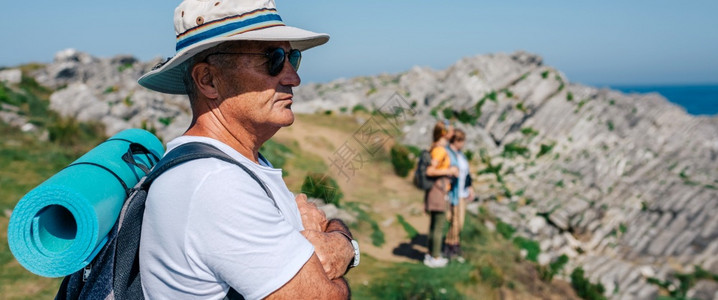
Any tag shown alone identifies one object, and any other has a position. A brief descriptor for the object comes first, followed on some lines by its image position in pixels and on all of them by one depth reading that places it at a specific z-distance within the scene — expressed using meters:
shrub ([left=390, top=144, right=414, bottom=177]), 15.11
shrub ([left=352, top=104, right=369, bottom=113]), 22.80
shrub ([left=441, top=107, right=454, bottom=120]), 21.12
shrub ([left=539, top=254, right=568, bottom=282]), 9.73
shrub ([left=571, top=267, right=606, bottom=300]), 9.86
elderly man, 1.26
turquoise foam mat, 1.38
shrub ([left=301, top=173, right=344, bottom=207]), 6.03
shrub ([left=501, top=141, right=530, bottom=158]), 19.29
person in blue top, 8.17
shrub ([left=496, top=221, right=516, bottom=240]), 12.58
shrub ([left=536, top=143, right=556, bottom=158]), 19.33
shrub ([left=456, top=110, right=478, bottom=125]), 20.74
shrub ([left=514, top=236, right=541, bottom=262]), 11.92
